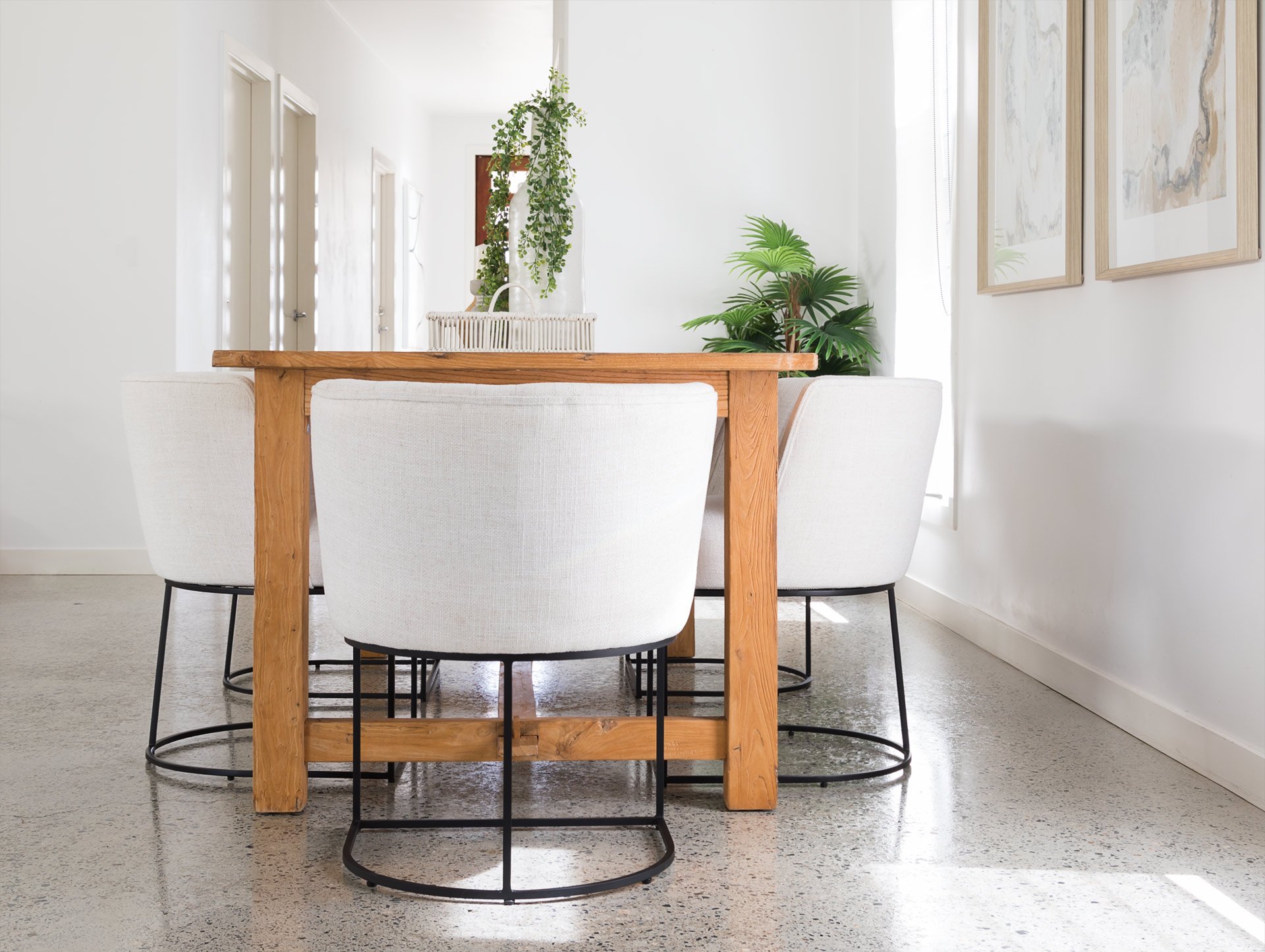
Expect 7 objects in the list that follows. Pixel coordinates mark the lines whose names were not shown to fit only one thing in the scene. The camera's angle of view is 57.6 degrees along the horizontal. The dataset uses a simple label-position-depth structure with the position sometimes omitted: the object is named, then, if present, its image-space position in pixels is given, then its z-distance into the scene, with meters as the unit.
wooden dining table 1.97
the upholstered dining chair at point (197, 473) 2.11
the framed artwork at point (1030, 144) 2.87
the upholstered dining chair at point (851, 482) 2.17
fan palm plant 4.57
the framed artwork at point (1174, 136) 2.16
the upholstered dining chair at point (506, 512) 1.53
